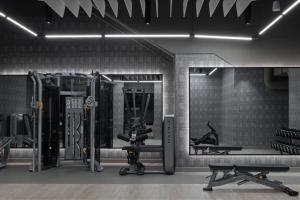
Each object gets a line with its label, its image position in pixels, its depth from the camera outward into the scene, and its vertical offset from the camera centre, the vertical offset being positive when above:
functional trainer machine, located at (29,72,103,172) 7.85 -0.26
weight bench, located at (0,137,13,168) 8.26 -0.98
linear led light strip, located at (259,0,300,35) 5.75 +1.73
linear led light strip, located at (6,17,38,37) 7.49 +1.84
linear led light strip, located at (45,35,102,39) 8.45 +1.74
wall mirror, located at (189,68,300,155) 8.65 -0.03
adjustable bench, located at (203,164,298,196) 5.90 -1.10
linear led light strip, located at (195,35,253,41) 8.15 +1.63
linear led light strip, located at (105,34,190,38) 7.99 +1.63
